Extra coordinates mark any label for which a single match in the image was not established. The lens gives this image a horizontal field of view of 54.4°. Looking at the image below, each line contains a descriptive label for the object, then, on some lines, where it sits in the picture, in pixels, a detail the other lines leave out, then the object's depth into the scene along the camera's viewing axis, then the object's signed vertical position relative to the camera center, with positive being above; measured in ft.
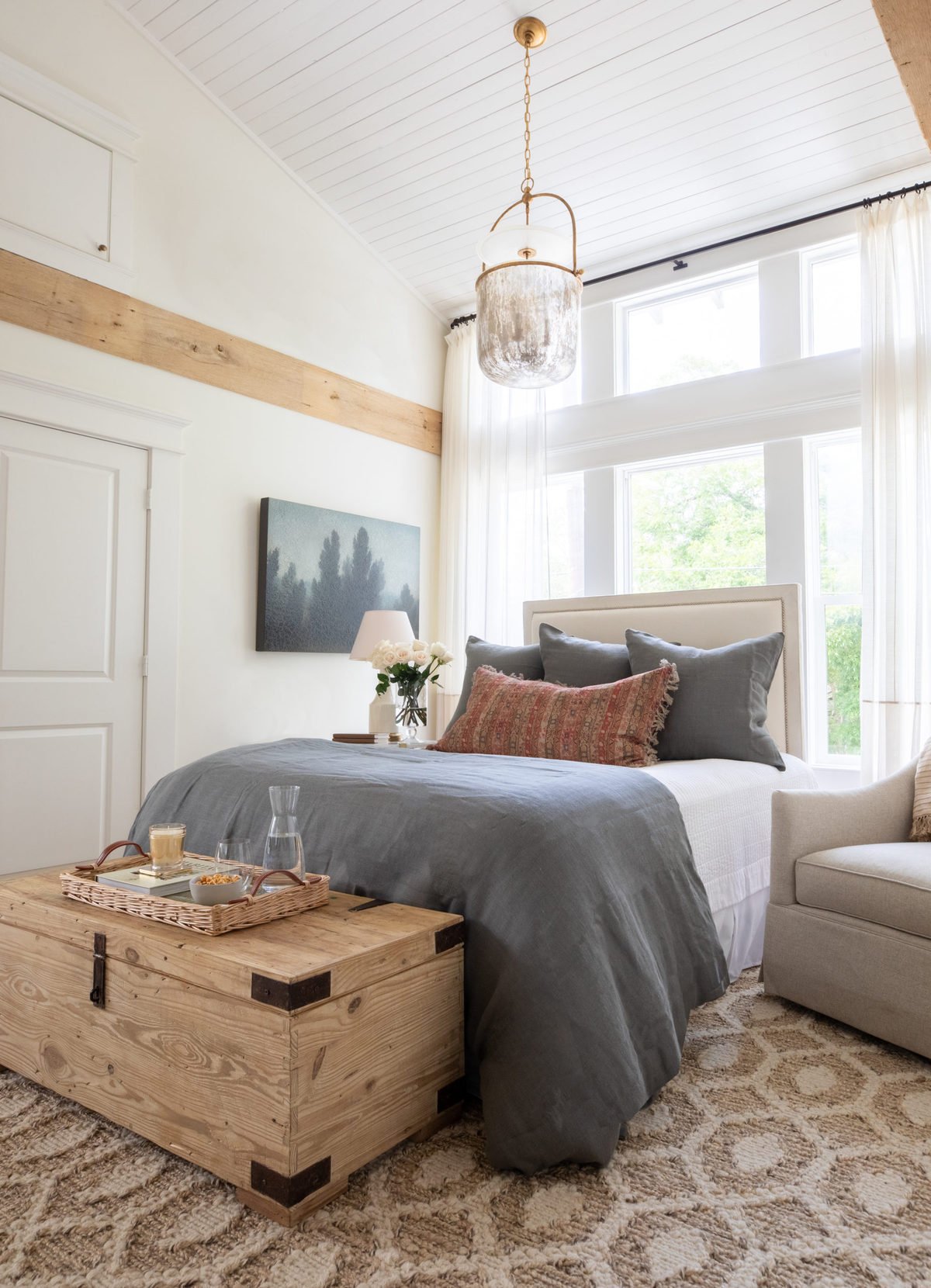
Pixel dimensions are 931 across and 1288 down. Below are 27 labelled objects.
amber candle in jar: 6.32 -1.25
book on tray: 6.04 -1.44
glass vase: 12.12 -0.50
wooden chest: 4.76 -2.11
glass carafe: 5.96 -1.14
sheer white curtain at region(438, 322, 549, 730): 16.94 +3.16
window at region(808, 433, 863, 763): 13.87 +1.24
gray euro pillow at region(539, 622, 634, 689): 10.74 +0.15
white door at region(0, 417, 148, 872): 11.54 +0.36
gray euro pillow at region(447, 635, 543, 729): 11.48 +0.17
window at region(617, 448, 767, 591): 14.99 +2.63
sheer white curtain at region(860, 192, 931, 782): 12.56 +2.78
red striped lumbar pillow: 9.21 -0.50
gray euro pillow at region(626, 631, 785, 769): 9.68 -0.33
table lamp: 13.62 +0.62
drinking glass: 6.02 -1.20
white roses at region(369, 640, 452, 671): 12.26 +0.24
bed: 5.38 -1.47
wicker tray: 5.45 -1.49
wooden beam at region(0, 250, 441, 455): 11.76 +4.82
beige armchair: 6.90 -1.90
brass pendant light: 9.34 +3.85
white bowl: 5.62 -1.38
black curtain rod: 13.25 +7.20
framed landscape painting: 14.52 +1.67
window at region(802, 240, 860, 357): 14.17 +6.00
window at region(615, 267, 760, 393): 15.24 +5.98
